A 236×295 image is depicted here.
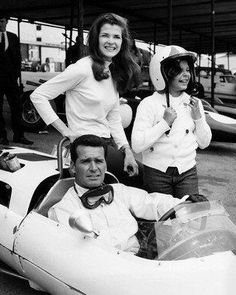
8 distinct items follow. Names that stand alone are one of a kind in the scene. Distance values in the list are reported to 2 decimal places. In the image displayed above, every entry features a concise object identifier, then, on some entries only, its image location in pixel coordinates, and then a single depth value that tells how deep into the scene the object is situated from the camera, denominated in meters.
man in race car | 2.67
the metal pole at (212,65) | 10.18
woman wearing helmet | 3.09
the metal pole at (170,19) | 8.07
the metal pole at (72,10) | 9.74
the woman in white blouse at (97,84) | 3.03
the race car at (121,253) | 2.11
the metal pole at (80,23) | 7.28
